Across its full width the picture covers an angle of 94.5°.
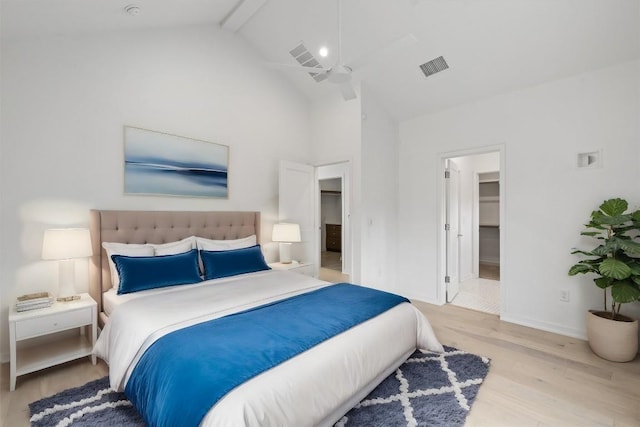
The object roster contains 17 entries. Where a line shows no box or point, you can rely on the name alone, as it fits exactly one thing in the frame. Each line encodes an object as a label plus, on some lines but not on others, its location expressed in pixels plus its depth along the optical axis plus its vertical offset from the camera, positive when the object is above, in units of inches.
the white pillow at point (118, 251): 109.5 -14.0
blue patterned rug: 73.4 -51.0
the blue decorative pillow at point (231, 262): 122.7 -20.7
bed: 54.0 -30.5
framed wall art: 123.9 +22.4
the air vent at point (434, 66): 136.2 +70.3
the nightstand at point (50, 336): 85.9 -37.4
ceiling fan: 87.6 +49.4
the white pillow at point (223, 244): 131.0 -13.6
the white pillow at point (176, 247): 120.0 -13.7
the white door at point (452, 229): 171.5 -8.2
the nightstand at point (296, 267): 157.1 -28.2
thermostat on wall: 119.0 +22.9
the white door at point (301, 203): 169.3 +6.8
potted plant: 99.8 -20.1
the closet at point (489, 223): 271.4 -7.1
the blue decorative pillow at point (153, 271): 102.4 -20.9
